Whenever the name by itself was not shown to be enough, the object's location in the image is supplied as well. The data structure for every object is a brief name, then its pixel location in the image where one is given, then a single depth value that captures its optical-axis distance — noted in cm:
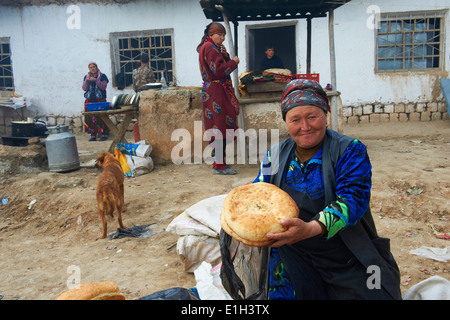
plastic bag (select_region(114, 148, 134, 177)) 565
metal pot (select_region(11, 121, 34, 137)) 639
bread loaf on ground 147
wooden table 590
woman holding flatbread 156
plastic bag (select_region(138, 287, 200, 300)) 152
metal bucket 584
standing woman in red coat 492
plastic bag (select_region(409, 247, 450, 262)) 288
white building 888
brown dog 379
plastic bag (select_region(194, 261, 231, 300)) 191
